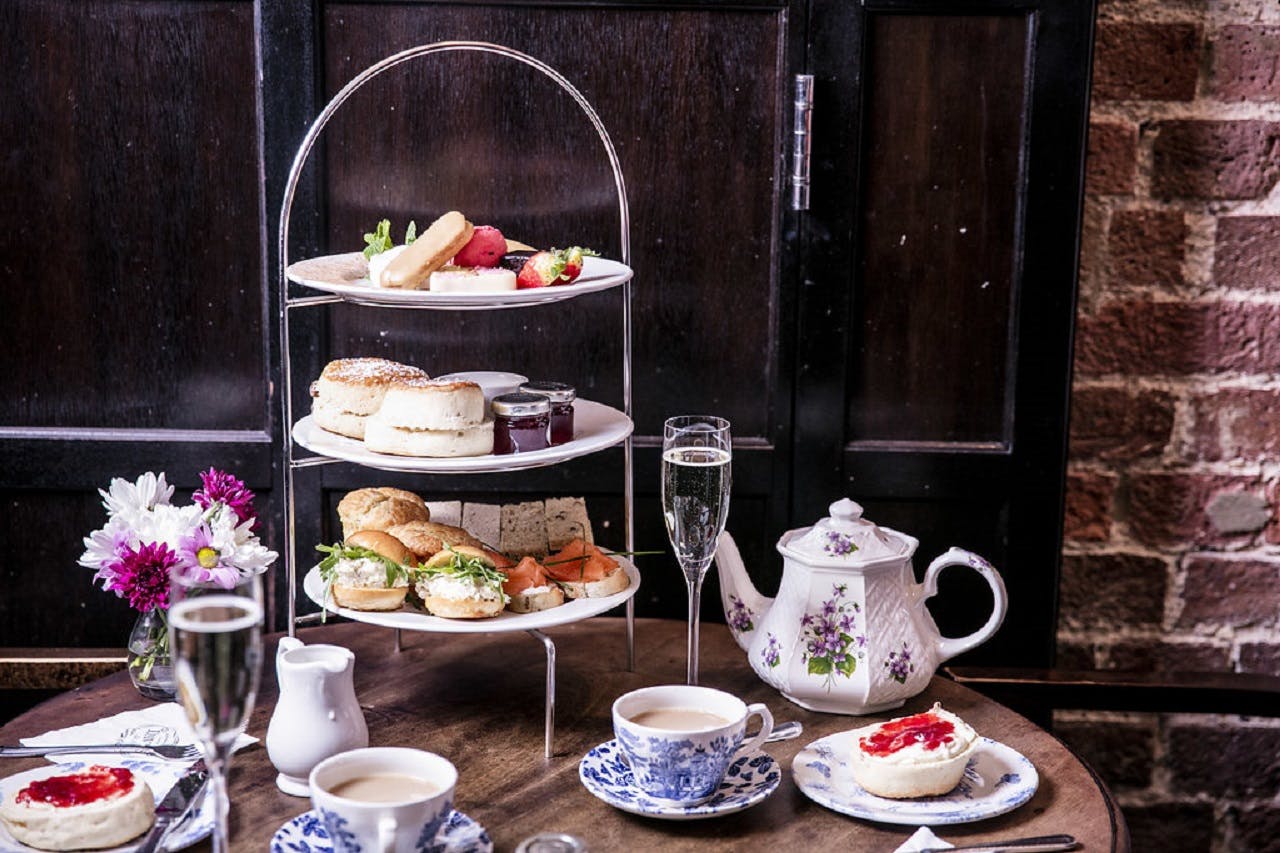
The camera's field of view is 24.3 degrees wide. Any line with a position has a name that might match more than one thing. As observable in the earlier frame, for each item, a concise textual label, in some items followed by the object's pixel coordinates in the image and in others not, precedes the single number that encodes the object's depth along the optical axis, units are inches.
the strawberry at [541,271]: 85.0
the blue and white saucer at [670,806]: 78.3
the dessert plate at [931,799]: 78.6
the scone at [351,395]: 86.0
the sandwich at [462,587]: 83.3
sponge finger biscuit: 84.4
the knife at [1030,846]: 76.9
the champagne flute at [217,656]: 70.0
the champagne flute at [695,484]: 83.7
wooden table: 78.5
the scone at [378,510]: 87.6
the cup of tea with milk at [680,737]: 77.8
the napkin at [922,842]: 77.0
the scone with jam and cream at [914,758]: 79.2
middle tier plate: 83.2
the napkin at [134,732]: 82.6
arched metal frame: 86.6
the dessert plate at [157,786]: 76.1
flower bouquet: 84.1
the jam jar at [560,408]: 86.2
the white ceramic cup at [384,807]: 73.5
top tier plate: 83.3
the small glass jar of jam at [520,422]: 85.2
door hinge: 97.7
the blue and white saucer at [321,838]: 76.4
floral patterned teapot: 84.8
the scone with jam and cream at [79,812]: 75.6
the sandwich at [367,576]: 83.6
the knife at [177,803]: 76.5
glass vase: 85.9
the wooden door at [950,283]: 97.9
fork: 80.7
